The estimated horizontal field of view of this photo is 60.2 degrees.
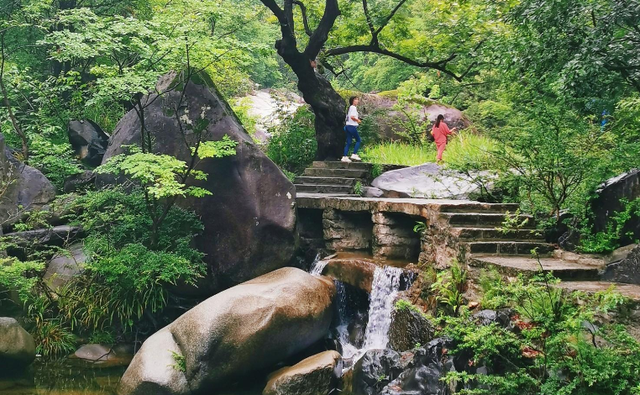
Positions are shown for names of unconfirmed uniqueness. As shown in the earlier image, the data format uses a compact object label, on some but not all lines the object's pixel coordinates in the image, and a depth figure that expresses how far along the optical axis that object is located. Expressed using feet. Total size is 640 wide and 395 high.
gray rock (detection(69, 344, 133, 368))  27.66
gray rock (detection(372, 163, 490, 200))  34.42
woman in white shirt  42.50
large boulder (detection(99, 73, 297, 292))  30.96
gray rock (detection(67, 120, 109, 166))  40.52
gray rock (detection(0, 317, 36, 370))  25.17
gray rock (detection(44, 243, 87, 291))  29.89
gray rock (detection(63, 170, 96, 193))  36.96
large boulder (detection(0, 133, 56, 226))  32.65
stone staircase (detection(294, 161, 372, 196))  39.58
